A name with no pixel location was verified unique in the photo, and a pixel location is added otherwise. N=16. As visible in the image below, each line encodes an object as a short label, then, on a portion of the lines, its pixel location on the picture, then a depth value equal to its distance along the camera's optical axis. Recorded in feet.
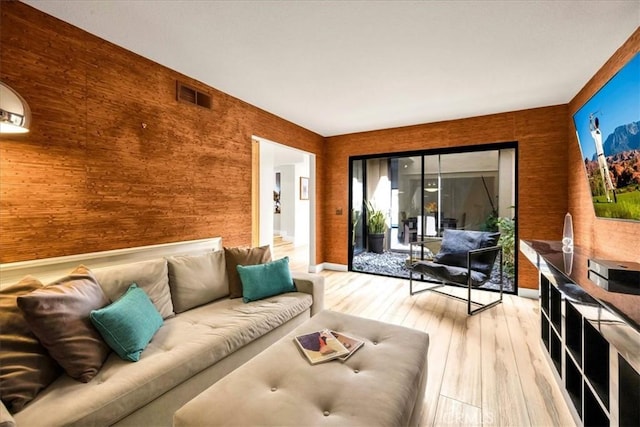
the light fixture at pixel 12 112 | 4.65
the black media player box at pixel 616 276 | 4.30
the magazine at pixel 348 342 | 4.69
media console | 3.34
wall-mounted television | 5.57
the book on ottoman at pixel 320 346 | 4.61
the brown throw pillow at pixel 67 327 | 4.03
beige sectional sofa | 3.70
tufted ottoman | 3.37
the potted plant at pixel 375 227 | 17.16
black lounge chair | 10.00
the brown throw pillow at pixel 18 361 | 3.54
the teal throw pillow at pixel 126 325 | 4.58
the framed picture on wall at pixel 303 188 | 25.80
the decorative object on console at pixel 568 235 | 8.38
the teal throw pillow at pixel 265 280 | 7.36
